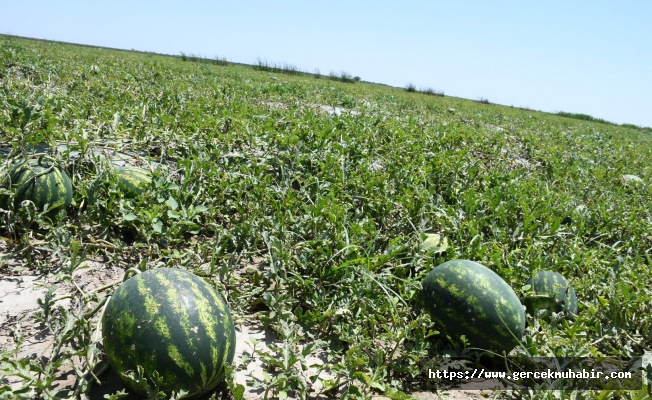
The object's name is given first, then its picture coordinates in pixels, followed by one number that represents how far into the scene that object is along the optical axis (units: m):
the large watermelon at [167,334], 1.77
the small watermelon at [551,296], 2.68
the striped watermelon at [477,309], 2.36
